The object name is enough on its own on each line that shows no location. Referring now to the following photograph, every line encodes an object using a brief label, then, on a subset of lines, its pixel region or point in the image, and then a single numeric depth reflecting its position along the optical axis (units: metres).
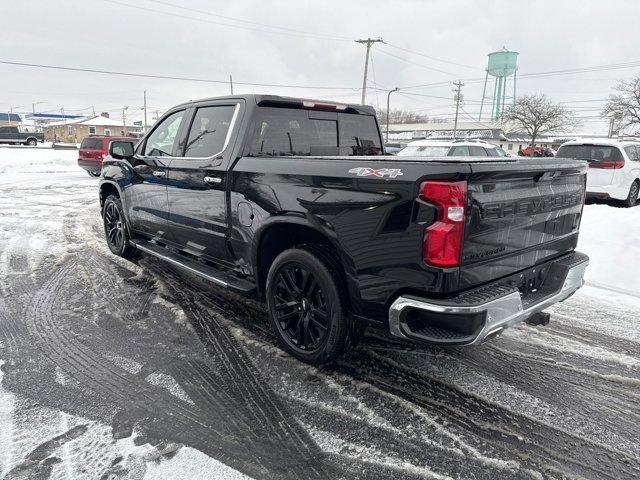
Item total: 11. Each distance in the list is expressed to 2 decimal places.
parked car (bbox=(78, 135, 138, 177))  17.86
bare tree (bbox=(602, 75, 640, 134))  35.22
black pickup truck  2.47
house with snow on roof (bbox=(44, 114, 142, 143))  75.44
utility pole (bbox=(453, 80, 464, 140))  67.69
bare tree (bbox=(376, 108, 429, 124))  117.44
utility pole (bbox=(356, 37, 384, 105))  39.19
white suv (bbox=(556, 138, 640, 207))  10.49
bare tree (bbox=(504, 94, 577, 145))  48.22
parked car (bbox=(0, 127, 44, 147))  45.00
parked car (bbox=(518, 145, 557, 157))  42.08
